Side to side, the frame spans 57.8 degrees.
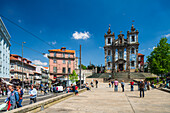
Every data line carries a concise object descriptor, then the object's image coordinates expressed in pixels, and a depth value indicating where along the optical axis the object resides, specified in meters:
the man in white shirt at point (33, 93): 9.46
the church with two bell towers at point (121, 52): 52.64
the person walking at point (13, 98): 7.41
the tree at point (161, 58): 33.16
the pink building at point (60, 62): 56.47
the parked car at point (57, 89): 23.04
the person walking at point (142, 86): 13.08
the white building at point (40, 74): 67.32
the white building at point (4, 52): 30.86
